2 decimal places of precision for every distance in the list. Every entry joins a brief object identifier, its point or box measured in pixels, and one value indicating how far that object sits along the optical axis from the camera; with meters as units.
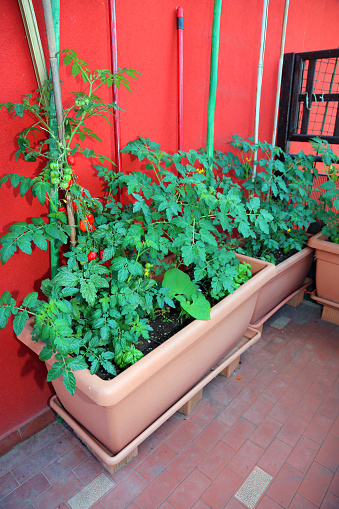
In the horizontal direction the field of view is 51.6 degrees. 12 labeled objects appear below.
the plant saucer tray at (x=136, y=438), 1.65
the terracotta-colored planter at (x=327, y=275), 2.83
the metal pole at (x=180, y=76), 2.14
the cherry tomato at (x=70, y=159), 1.55
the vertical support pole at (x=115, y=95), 1.79
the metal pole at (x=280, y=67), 2.95
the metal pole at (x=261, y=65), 2.72
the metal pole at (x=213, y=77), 2.25
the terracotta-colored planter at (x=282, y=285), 2.66
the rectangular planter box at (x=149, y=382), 1.47
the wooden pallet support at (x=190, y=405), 2.06
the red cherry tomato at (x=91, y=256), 1.65
